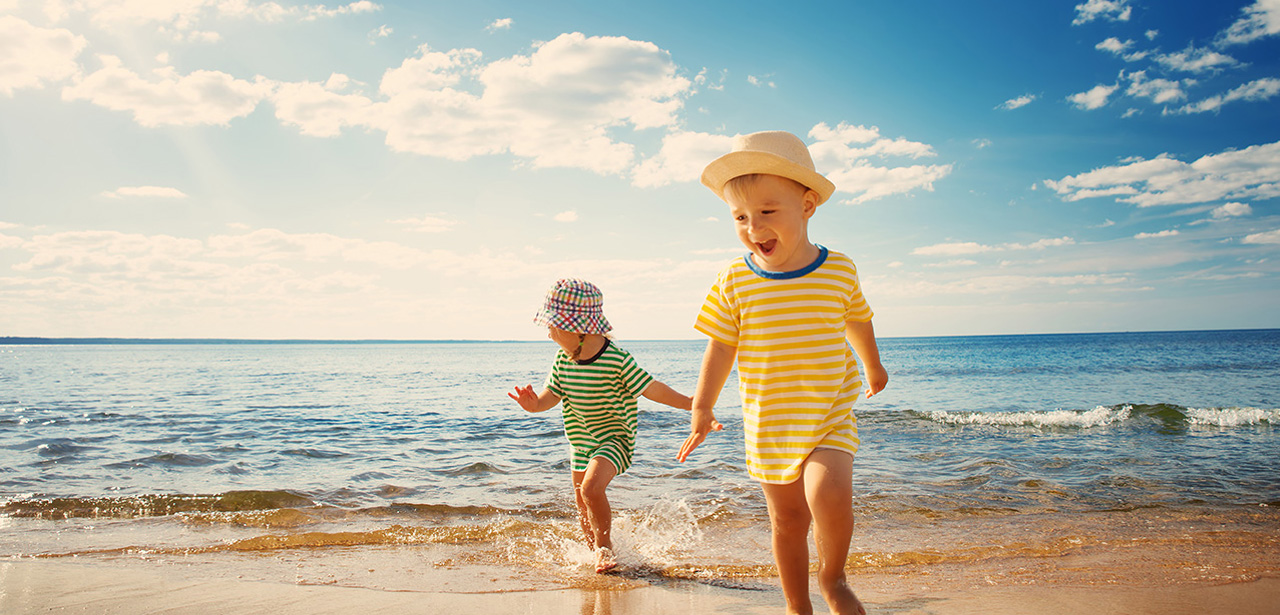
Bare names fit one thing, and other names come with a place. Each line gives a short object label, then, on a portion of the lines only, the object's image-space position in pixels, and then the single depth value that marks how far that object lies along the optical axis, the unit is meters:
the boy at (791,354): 2.42
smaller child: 3.87
